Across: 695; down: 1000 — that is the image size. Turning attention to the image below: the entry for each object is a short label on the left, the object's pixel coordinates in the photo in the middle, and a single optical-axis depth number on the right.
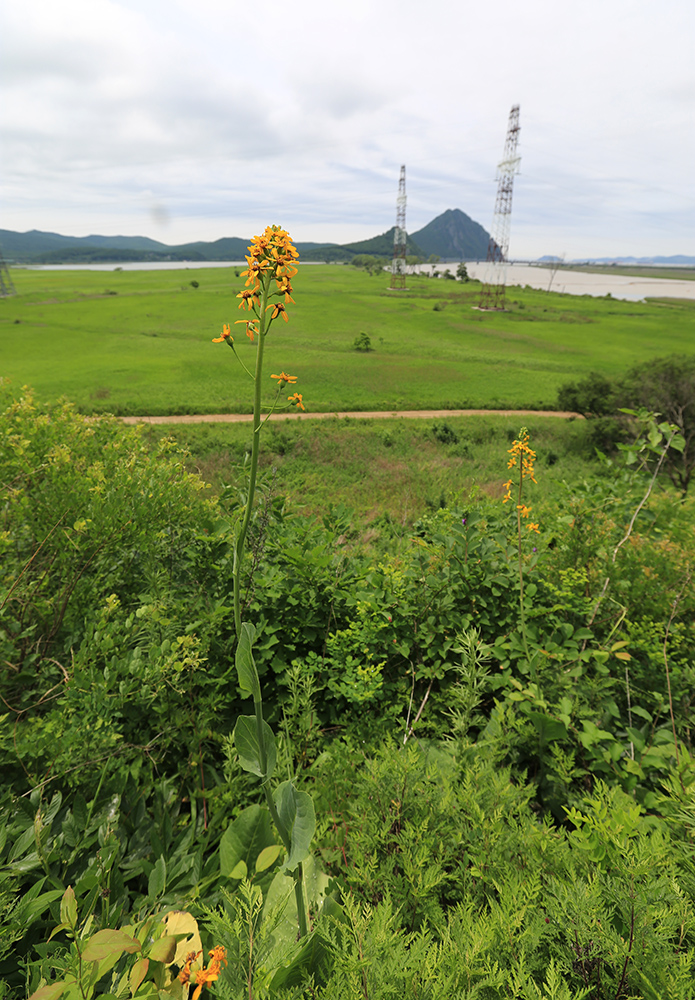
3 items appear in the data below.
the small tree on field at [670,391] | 14.77
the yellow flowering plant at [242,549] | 1.18
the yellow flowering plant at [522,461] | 2.78
